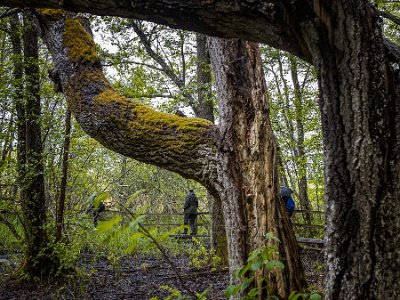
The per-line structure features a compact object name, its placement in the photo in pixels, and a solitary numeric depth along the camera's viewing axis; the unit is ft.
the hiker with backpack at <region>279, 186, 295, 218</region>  28.96
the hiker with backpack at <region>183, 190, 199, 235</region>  40.15
